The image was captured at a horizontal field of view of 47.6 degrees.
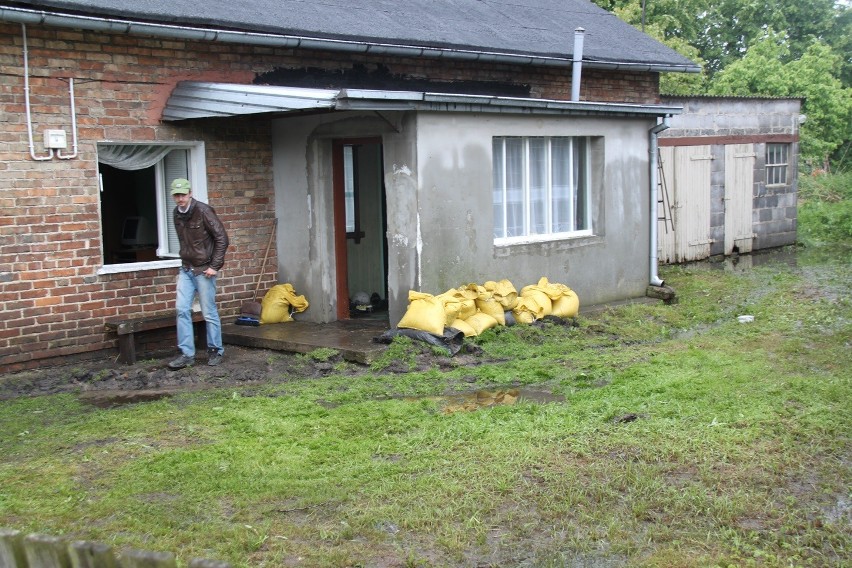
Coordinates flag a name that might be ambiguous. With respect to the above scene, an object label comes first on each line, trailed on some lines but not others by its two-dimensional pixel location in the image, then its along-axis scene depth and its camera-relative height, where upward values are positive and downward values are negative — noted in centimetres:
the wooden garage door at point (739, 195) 1920 +4
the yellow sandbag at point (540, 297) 1182 -116
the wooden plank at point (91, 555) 317 -112
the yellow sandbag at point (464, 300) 1091 -109
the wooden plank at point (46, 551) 325 -113
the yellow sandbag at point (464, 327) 1080 -138
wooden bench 1020 -122
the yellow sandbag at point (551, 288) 1202 -109
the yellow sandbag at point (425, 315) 1039 -118
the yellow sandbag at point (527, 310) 1159 -130
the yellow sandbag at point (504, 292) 1141 -106
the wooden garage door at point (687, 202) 1791 -8
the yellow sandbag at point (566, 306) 1206 -130
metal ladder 1764 +0
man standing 1011 -51
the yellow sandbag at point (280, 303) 1196 -118
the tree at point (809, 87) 3097 +348
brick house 990 +59
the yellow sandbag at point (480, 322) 1098 -135
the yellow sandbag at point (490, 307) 1123 -121
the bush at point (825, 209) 2300 -38
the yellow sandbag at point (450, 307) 1068 -114
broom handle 1212 -56
